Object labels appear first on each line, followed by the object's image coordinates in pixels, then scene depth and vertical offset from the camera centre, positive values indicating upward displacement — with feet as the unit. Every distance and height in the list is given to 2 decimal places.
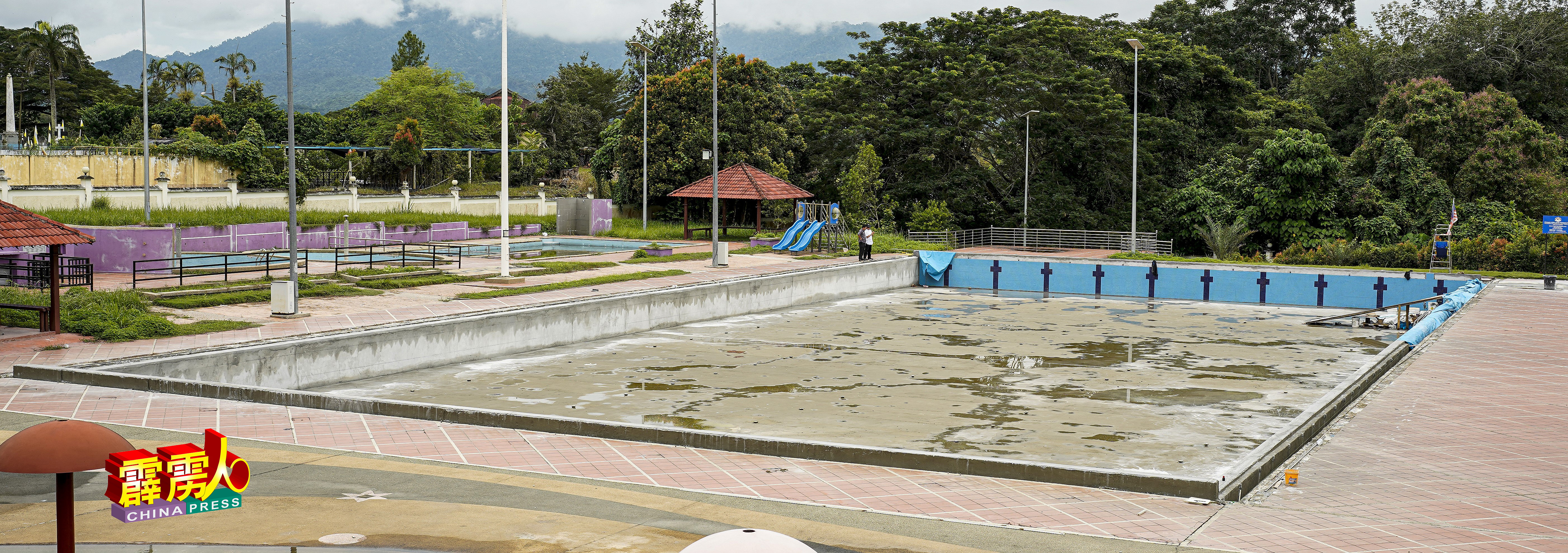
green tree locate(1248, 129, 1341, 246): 154.61 +7.13
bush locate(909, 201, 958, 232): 165.58 +1.88
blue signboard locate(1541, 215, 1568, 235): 97.66 +1.28
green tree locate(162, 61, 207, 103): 334.24 +47.25
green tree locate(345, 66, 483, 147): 263.29 +29.14
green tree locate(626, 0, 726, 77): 233.96 +41.50
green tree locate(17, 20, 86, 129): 243.81 +38.93
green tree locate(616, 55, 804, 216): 158.81 +15.50
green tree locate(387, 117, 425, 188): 215.72 +14.95
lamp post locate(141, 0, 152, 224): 105.29 +3.76
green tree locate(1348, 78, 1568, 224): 146.92 +11.55
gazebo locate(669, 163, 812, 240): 138.92 +5.32
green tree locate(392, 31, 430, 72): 346.33 +55.60
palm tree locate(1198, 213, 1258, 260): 147.02 -0.69
